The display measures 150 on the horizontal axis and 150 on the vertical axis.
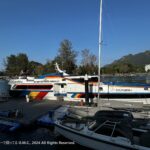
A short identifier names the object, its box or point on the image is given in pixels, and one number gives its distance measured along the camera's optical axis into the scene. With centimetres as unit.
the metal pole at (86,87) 1620
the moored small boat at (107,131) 705
